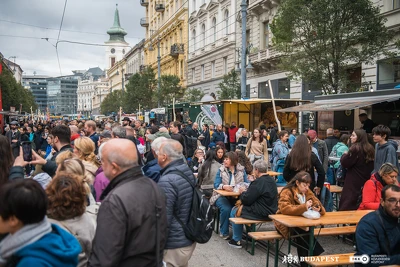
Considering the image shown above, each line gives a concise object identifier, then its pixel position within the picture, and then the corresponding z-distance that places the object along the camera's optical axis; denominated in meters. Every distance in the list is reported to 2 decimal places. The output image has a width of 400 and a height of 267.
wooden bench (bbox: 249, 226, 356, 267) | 5.46
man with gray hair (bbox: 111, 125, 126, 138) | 7.91
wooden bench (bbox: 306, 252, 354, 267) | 4.61
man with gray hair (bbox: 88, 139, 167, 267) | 2.68
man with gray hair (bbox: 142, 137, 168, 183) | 5.09
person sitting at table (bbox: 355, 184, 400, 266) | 3.97
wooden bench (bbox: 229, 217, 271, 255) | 6.12
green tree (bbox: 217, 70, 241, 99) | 27.39
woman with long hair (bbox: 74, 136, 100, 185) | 5.35
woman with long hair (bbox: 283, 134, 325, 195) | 6.54
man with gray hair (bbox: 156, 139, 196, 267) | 3.69
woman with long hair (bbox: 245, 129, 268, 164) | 10.94
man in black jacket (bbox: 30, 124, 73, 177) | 5.93
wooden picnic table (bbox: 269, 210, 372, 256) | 5.02
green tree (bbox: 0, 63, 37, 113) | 42.95
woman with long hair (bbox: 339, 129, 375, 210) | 6.59
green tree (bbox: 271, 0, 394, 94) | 15.37
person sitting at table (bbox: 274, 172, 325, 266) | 5.37
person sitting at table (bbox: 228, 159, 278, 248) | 6.16
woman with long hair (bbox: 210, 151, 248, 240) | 7.17
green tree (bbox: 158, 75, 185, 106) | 39.75
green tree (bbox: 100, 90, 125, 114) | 73.79
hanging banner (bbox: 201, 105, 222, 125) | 20.36
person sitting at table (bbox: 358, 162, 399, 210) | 5.30
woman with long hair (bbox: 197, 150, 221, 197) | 7.75
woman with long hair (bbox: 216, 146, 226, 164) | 8.41
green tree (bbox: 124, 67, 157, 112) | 47.22
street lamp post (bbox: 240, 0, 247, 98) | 19.09
